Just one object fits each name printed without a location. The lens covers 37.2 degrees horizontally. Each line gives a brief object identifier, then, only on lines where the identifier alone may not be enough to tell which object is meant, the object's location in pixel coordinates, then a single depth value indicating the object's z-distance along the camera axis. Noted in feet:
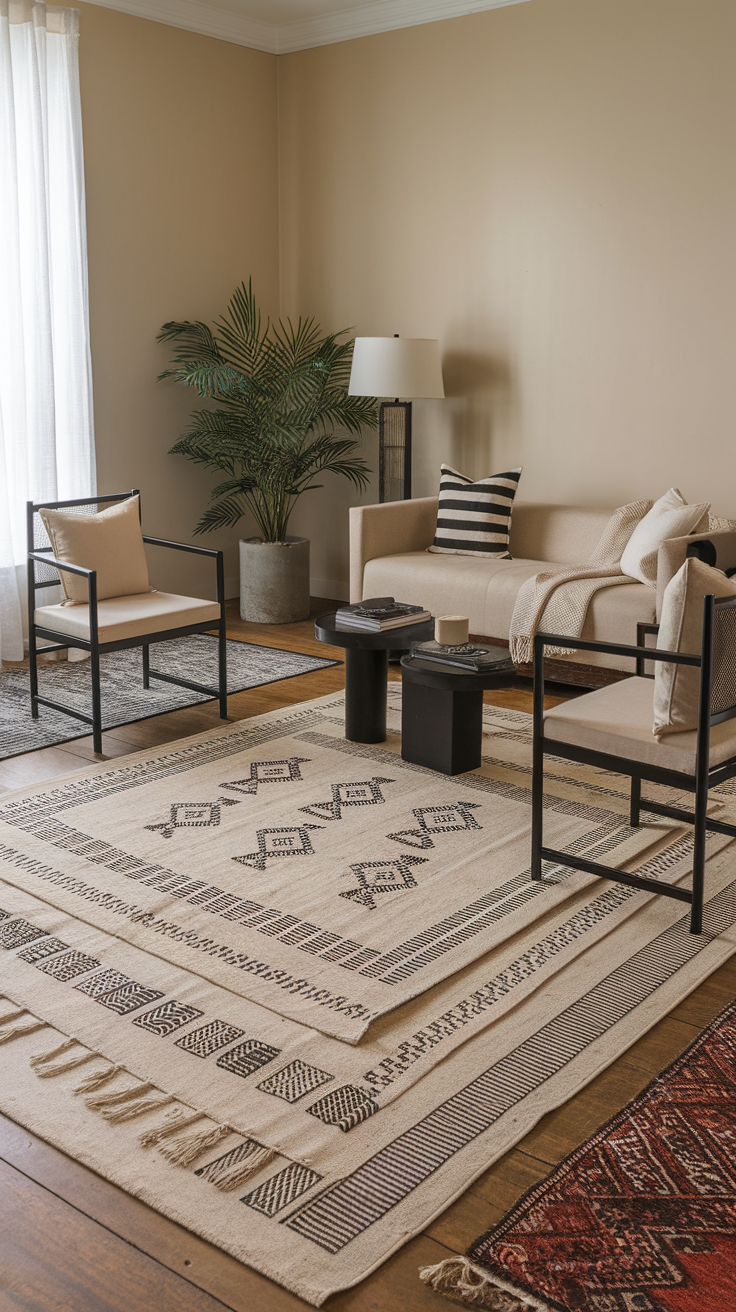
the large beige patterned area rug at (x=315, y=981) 5.99
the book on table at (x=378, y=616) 12.68
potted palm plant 18.88
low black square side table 11.88
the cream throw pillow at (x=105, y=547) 13.64
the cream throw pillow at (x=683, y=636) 8.38
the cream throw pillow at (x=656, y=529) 14.28
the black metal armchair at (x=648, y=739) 8.25
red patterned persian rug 5.20
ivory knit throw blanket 14.47
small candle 11.94
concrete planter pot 19.38
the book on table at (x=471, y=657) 11.42
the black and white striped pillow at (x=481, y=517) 17.15
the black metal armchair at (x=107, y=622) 12.78
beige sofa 14.30
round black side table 12.70
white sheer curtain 16.26
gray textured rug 13.79
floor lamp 17.84
